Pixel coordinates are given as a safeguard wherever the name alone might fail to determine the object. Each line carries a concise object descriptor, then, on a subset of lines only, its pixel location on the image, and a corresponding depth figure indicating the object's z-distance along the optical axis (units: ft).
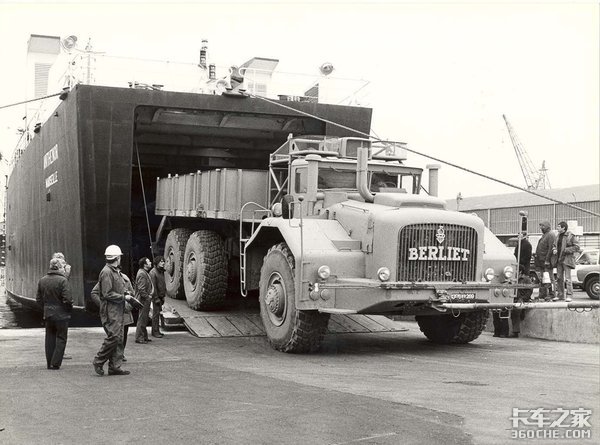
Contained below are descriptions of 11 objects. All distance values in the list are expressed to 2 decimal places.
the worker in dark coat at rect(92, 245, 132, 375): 30.07
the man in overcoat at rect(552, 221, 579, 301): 44.24
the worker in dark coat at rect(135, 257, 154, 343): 40.50
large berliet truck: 34.01
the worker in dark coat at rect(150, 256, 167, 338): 42.57
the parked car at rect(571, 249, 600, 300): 76.64
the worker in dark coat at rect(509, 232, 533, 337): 42.96
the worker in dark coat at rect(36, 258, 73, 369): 32.30
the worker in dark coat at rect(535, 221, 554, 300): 45.37
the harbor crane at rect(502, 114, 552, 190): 231.36
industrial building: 131.64
